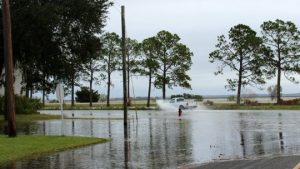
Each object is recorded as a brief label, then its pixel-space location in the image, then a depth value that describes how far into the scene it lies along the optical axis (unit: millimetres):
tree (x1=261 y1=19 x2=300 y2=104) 76188
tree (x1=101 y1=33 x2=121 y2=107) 86312
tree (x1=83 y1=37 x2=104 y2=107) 39062
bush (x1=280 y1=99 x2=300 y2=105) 71188
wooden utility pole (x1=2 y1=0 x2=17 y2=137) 21875
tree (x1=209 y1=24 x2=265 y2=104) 78412
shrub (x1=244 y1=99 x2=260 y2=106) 74162
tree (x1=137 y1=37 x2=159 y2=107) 84438
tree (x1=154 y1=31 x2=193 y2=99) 84375
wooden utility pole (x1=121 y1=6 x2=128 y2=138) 30603
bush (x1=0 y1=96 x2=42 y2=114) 52056
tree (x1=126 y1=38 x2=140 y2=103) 85750
